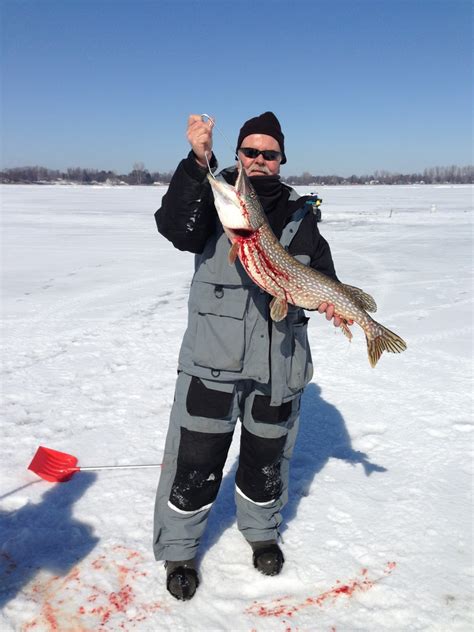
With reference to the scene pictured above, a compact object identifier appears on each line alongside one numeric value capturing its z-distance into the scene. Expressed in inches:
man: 95.2
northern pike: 83.3
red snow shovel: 135.2
